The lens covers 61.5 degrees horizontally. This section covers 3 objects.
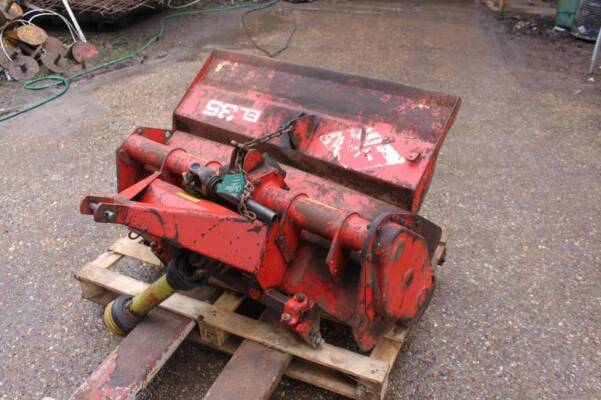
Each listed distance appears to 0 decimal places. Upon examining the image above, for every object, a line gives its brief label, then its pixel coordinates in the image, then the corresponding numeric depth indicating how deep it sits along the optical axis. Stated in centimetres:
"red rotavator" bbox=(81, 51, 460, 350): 180
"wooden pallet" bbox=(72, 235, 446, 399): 199
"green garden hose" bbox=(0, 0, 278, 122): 496
